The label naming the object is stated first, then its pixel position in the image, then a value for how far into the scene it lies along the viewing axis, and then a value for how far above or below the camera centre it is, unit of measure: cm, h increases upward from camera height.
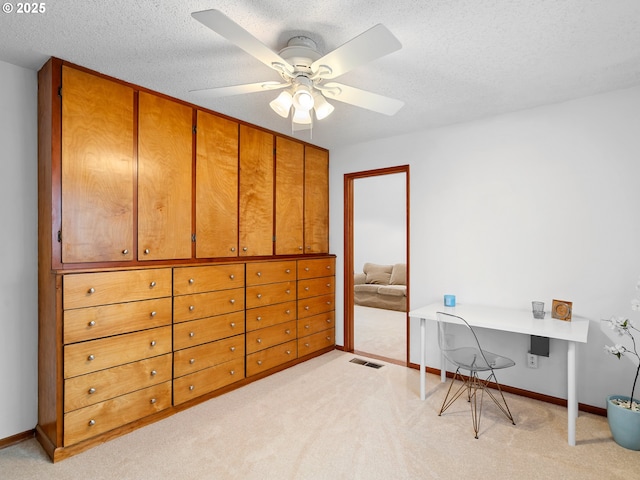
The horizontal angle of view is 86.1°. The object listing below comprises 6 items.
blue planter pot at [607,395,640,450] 217 -120
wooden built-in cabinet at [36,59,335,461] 216 -15
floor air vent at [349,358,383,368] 366 -134
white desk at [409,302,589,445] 225 -62
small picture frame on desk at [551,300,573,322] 265 -55
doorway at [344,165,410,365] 418 -29
